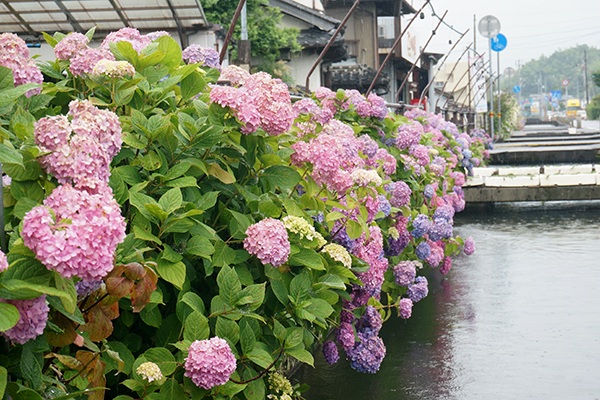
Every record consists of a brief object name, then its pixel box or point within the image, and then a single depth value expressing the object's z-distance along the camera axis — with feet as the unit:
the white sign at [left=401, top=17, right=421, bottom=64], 99.74
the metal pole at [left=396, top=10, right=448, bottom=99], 41.91
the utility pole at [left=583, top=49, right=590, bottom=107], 286.60
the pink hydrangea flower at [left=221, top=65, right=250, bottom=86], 10.11
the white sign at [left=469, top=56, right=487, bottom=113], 106.83
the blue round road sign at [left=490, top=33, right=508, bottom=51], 102.78
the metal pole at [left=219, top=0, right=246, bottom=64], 16.68
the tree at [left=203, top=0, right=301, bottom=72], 50.75
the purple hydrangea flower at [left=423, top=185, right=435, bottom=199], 18.86
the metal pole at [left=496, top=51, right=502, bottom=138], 100.86
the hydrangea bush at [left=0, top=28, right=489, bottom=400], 4.90
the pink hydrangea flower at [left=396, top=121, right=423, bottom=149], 17.92
